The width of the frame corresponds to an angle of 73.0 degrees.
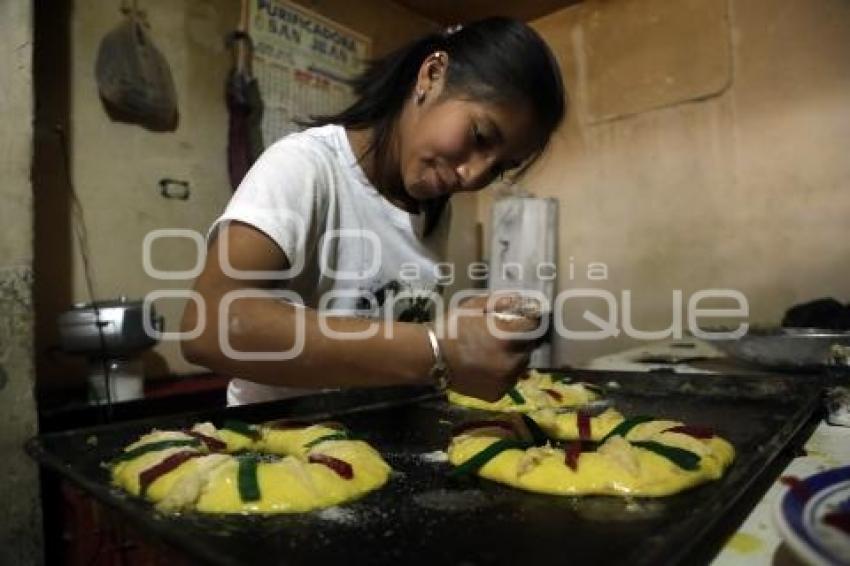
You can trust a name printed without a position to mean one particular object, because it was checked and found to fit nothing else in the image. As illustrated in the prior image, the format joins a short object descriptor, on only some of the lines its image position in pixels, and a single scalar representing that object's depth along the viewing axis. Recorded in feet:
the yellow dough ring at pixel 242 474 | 2.37
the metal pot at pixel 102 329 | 5.97
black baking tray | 1.92
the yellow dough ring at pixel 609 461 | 2.50
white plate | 1.45
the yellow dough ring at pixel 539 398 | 4.28
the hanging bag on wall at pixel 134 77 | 7.06
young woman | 2.97
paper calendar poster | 8.78
